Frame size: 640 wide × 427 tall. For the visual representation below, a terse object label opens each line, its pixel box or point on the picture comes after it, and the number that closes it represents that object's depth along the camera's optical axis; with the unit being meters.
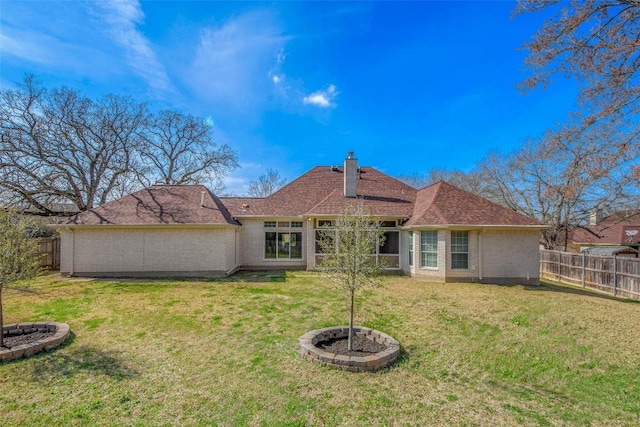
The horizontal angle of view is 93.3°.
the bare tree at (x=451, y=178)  31.97
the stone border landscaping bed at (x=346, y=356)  5.29
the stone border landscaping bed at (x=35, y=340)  5.54
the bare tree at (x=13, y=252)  5.92
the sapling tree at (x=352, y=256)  6.12
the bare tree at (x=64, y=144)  17.86
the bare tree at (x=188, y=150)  27.80
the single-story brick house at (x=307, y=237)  13.70
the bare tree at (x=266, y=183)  43.75
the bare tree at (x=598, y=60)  7.14
